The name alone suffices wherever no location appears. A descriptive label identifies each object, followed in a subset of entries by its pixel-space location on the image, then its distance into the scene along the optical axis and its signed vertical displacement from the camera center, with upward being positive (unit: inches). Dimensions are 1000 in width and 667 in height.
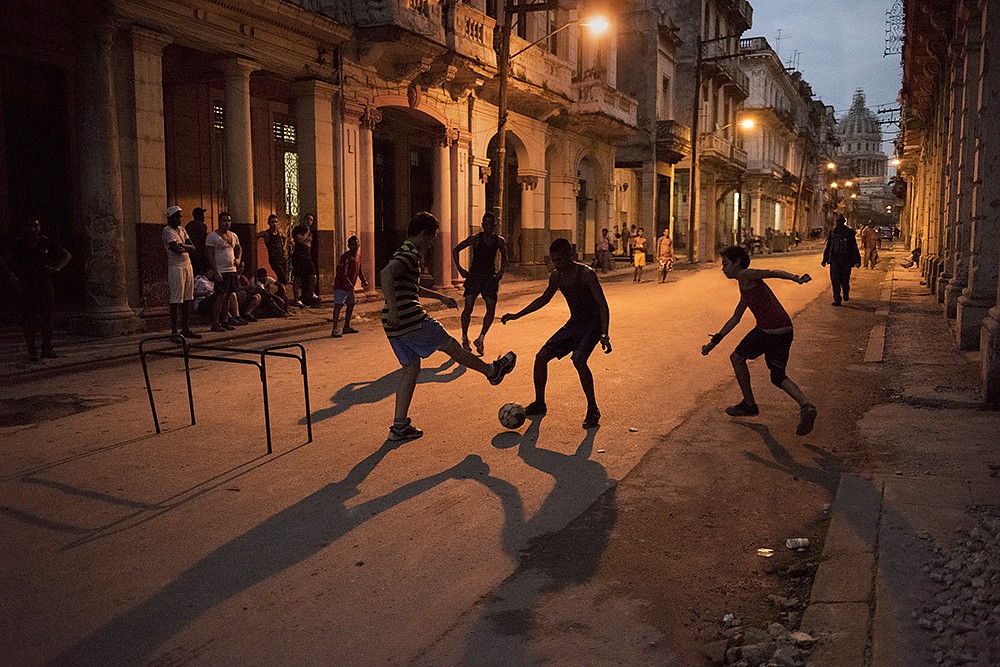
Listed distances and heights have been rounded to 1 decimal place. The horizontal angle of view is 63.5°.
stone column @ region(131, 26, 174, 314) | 478.3 +49.0
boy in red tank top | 255.8 -24.1
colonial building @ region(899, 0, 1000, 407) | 394.0 +59.7
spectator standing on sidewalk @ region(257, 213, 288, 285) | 600.7 +0.2
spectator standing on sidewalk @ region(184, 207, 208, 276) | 517.0 +12.3
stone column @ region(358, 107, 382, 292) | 691.4 +52.4
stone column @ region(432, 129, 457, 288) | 810.2 +43.2
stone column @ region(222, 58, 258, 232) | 566.3 +75.9
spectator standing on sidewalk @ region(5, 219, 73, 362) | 367.6 -12.6
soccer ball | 259.9 -54.1
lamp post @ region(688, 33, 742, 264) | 1353.3 +144.6
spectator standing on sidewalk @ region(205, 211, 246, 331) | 489.1 -6.4
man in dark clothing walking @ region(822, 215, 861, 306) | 667.4 -6.8
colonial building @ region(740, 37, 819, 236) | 2180.1 +336.8
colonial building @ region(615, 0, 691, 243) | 1433.3 +279.3
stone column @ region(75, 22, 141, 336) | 454.6 +36.9
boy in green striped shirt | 243.1 -22.3
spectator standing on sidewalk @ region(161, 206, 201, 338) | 435.8 -7.8
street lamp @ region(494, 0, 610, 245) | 711.7 +162.1
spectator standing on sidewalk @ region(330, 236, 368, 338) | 473.1 -16.4
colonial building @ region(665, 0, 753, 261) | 1654.8 +301.7
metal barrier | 227.9 -33.2
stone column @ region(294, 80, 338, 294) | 635.5 +69.6
